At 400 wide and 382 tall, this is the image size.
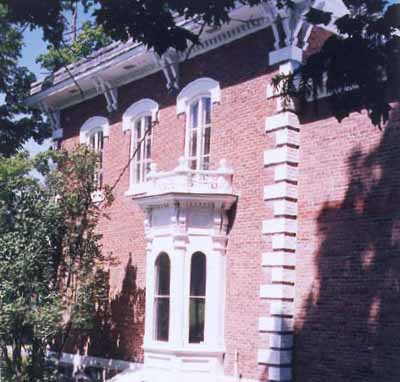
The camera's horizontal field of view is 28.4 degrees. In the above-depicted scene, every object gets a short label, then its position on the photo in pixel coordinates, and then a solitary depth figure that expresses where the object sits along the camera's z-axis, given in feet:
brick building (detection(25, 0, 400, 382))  42.47
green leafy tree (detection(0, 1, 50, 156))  70.54
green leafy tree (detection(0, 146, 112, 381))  55.88
